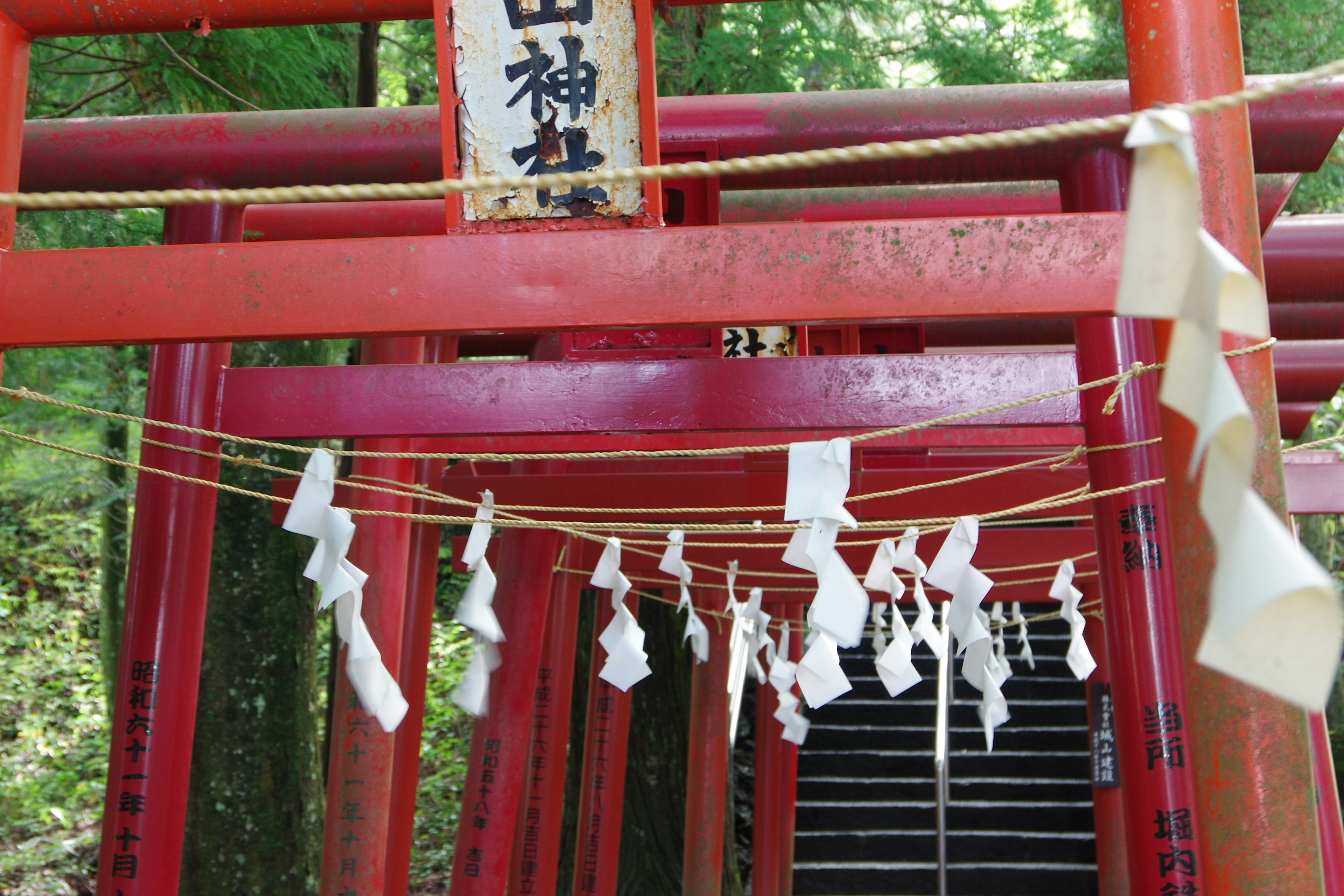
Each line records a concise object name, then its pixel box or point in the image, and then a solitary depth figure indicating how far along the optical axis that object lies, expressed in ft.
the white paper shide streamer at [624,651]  10.93
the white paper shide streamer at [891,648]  12.05
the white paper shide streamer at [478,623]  10.07
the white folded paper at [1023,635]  26.63
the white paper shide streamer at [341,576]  9.12
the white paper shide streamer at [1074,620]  15.06
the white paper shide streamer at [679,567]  13.92
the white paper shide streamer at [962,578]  11.29
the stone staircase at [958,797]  33.01
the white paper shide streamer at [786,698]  21.42
